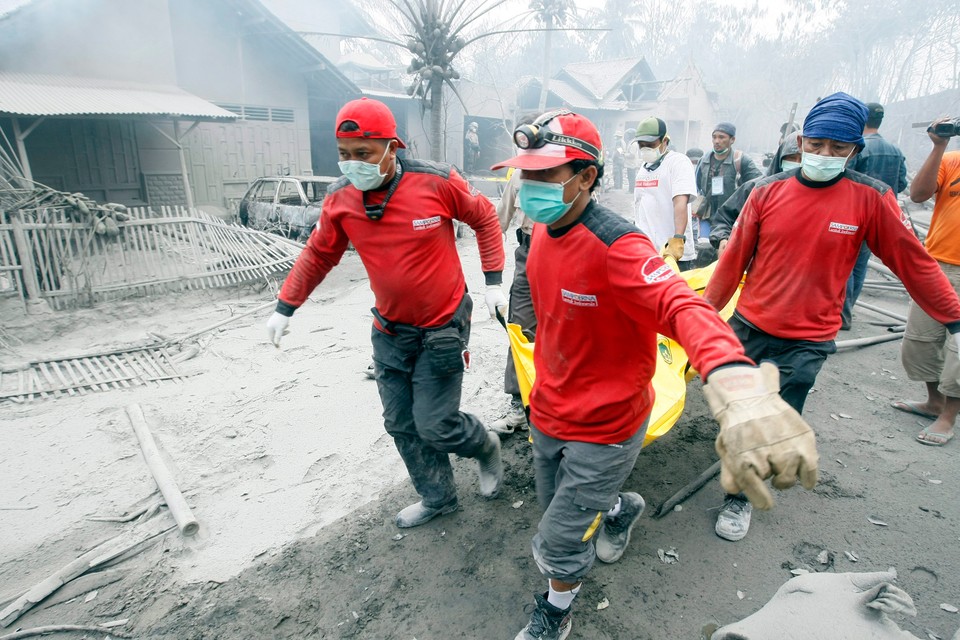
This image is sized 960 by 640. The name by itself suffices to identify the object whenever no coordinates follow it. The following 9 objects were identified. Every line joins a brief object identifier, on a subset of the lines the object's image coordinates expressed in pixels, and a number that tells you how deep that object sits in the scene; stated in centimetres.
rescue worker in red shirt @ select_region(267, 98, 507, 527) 278
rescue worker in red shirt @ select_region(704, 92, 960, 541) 265
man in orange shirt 386
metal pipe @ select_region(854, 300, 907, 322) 651
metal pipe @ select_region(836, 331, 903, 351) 577
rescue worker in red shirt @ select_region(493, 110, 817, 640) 179
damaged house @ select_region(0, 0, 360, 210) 1092
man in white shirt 469
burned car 993
